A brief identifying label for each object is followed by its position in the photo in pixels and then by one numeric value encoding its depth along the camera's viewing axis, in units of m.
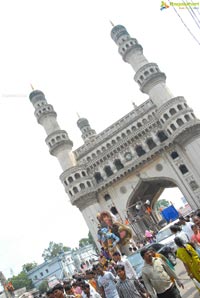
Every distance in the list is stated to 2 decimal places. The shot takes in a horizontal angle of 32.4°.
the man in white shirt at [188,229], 9.41
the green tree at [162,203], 116.55
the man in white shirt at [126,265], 7.09
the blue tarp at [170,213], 36.12
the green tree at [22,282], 77.81
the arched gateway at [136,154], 35.97
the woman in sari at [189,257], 6.34
